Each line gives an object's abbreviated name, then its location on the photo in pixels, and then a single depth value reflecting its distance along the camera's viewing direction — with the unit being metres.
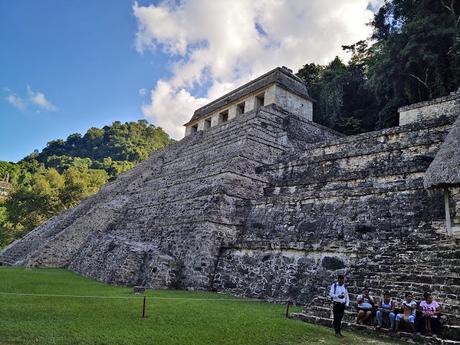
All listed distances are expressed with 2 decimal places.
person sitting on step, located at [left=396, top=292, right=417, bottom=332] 5.32
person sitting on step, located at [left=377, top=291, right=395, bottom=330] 5.63
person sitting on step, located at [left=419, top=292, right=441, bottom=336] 5.16
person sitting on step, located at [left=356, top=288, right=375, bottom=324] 5.78
